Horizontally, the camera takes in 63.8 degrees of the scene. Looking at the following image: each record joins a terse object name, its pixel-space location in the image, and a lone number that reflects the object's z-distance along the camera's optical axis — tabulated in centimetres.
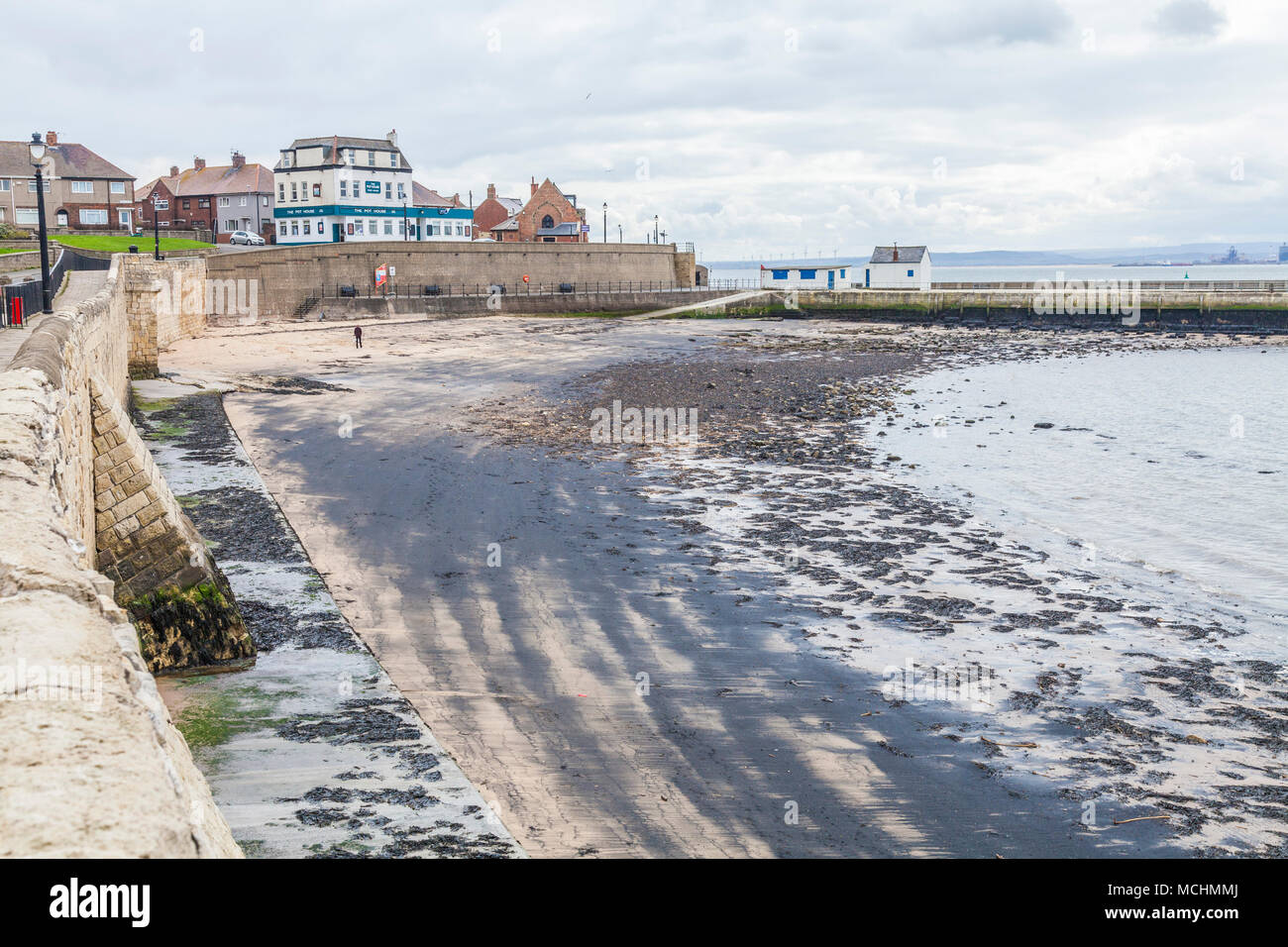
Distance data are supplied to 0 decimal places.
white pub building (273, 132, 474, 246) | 7731
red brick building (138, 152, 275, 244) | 8481
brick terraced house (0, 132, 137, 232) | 6912
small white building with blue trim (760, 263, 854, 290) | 8819
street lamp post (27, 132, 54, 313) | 2206
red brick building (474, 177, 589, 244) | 9331
